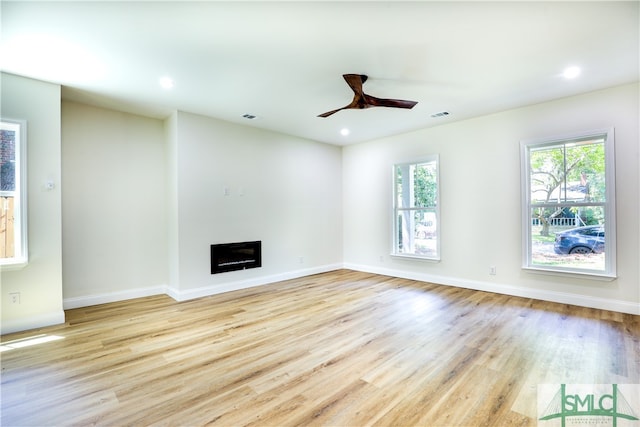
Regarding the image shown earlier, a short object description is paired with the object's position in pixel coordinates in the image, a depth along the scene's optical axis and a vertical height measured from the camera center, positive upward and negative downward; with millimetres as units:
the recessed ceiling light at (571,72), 3099 +1486
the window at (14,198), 3117 +195
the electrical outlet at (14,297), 3092 -846
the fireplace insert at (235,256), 4629 -685
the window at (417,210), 5246 +52
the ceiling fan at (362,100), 3080 +1232
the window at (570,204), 3662 +98
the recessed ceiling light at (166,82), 3246 +1487
